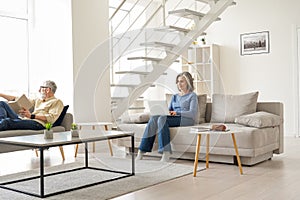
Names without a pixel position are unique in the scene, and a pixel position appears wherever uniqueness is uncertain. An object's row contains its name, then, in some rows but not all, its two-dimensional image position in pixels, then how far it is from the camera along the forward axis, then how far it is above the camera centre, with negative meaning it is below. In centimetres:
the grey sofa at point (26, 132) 452 -36
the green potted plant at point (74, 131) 411 -30
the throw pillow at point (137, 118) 549 -23
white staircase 617 +72
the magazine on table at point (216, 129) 417 -29
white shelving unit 827 +68
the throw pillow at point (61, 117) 532 -21
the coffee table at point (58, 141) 341 -35
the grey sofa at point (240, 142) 449 -47
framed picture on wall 783 +108
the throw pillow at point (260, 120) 467 -22
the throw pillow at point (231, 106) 527 -7
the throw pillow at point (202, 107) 558 -9
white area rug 345 -75
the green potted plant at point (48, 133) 388 -30
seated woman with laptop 489 -22
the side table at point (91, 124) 549 -31
